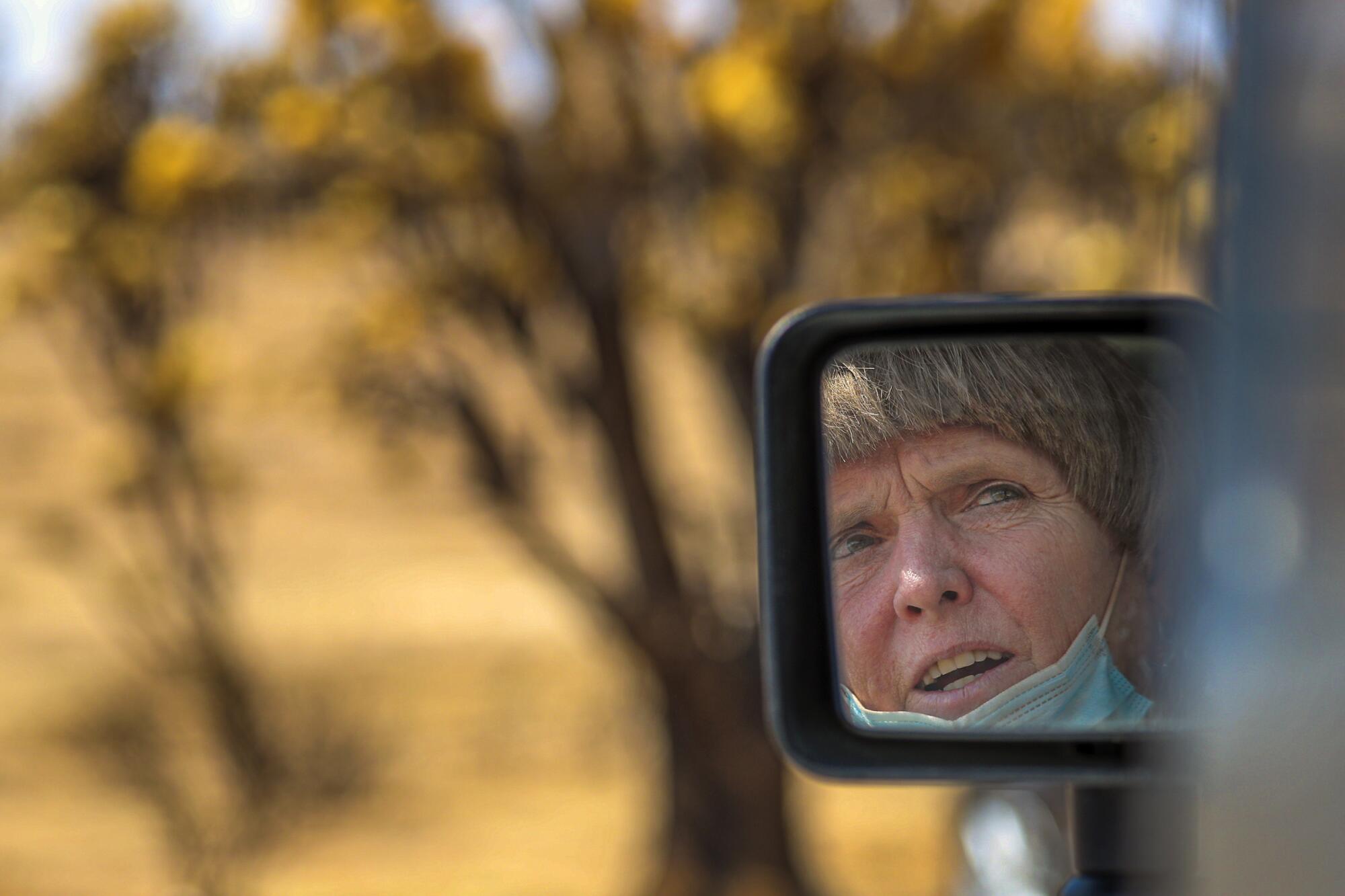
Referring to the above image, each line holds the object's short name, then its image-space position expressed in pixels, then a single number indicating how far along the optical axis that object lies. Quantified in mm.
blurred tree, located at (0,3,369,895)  15297
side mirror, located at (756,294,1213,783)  2893
